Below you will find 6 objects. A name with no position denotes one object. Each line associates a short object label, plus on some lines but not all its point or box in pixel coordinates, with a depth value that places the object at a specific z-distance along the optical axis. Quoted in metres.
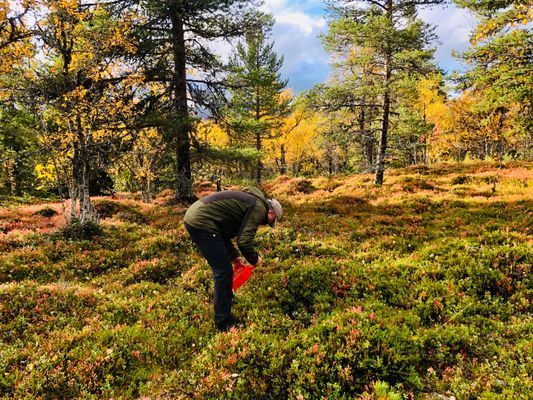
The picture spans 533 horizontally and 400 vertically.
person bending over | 5.51
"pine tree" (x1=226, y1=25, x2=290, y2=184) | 32.38
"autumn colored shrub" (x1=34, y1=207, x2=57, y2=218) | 14.82
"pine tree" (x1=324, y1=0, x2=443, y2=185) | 16.83
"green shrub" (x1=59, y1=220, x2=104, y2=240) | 10.79
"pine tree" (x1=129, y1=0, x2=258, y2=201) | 14.67
